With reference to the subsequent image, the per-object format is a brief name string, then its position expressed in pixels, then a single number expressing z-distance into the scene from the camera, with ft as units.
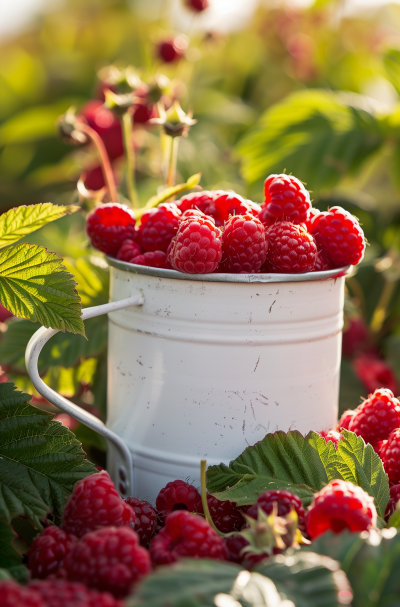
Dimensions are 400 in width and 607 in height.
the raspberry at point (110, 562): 1.80
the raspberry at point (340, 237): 2.04
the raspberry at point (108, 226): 2.10
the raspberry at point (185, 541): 1.85
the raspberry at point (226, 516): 1.98
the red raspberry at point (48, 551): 1.86
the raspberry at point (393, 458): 2.00
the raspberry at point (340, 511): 1.85
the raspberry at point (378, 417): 2.05
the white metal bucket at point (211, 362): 2.02
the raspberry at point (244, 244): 2.00
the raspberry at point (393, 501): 1.96
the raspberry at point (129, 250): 2.08
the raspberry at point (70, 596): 1.75
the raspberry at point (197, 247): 1.98
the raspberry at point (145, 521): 1.95
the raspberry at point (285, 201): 2.04
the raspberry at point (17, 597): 1.72
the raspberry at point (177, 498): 2.01
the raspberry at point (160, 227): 2.06
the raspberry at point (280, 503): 1.90
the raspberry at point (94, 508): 1.88
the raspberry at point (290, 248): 2.01
